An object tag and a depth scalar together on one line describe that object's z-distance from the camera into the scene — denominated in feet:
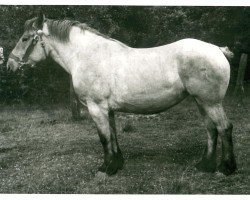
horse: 13.64
